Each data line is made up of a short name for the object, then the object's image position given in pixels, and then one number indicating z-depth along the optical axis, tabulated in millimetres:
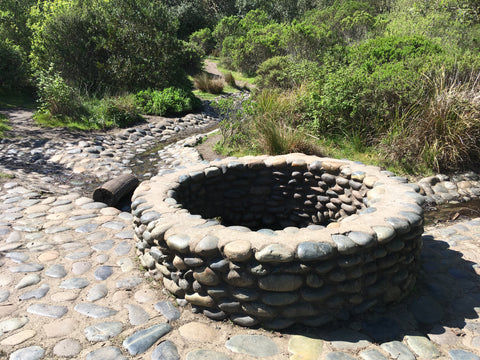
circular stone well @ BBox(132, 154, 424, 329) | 2520
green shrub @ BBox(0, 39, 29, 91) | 10297
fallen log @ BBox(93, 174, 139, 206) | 5203
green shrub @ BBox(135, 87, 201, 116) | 10391
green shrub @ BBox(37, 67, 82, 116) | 8805
